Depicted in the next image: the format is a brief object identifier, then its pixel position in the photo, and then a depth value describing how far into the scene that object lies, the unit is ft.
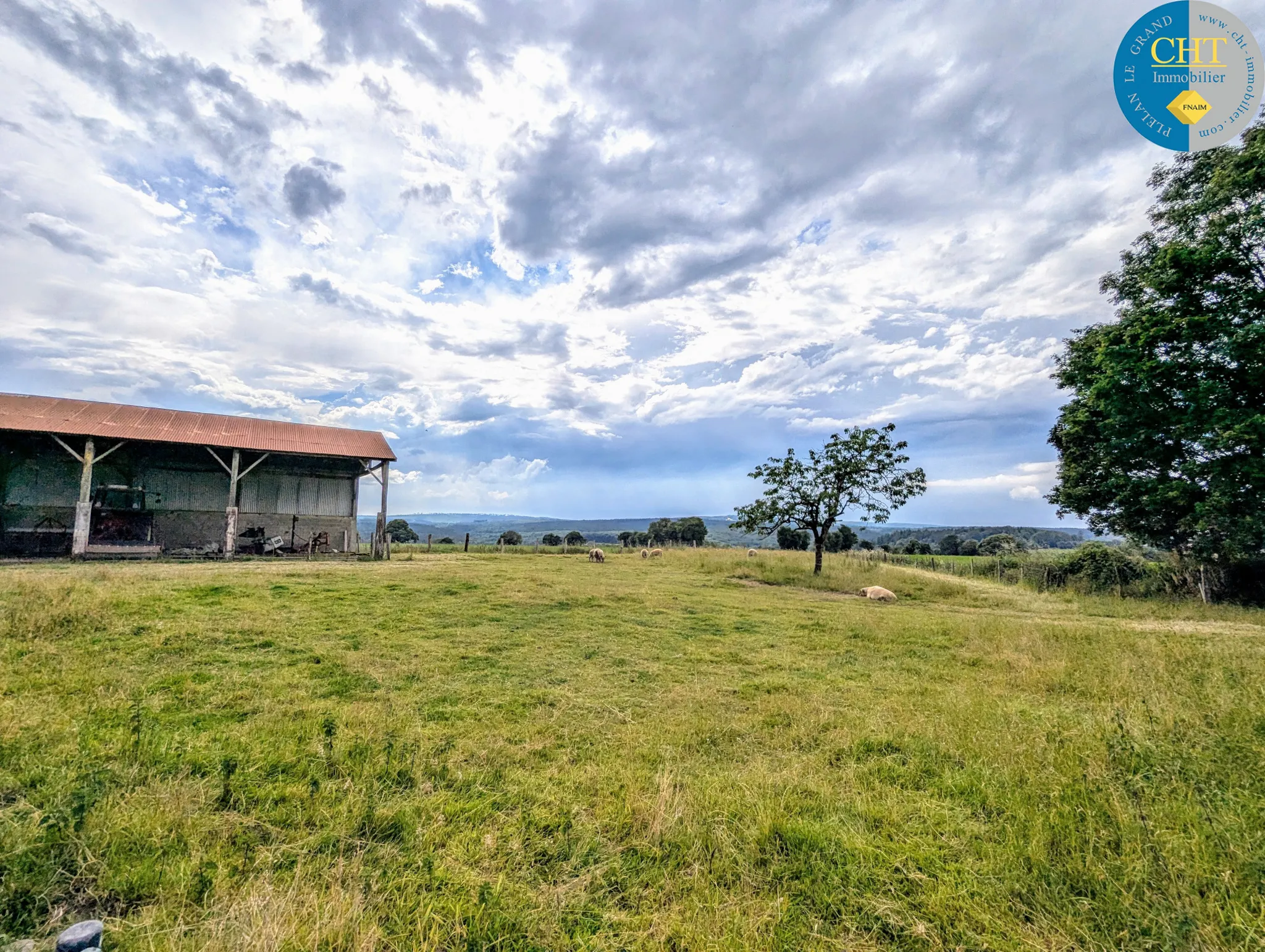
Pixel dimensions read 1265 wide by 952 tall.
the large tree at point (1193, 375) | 50.52
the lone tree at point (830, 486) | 77.87
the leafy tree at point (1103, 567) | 67.77
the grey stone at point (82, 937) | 7.44
